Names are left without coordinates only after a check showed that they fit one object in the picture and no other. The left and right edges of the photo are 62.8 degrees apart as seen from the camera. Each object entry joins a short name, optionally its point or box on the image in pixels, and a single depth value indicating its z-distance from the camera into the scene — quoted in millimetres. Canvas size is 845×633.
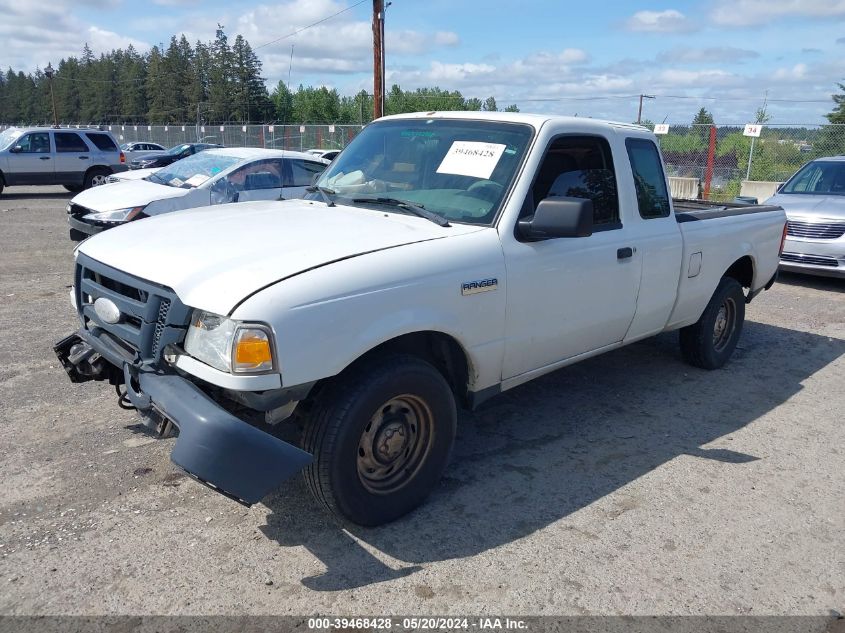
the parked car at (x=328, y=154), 19969
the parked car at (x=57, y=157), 18688
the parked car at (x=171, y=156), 24219
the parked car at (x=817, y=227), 9492
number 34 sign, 16672
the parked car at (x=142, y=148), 34250
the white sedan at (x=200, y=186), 9484
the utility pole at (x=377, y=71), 17609
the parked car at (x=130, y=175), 13433
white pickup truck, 2846
